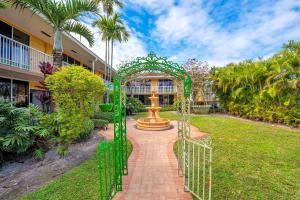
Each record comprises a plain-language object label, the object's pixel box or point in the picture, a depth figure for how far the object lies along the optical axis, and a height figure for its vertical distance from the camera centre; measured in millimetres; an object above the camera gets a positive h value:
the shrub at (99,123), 10153 -1181
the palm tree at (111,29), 17344 +7117
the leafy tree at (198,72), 20016 +3311
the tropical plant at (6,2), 6707 +3671
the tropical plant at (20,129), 5479 -880
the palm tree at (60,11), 6836 +3507
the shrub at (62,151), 5773 -1549
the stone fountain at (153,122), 11117 -1260
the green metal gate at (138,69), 4172 +254
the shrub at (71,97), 5605 +159
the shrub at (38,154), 5730 -1659
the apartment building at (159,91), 30706 +1835
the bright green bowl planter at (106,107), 16475 -472
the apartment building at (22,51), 8125 +2457
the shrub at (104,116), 12680 -992
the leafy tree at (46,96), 6994 +244
